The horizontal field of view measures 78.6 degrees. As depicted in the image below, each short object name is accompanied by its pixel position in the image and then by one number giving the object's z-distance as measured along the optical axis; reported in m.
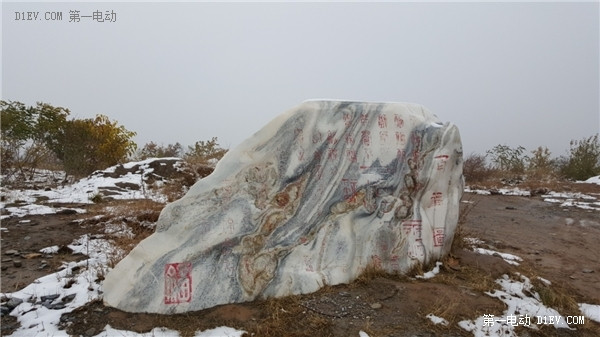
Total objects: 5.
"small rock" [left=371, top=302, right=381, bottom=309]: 2.95
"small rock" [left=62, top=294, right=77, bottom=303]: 3.19
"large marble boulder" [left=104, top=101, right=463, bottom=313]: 3.11
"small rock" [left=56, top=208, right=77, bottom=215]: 6.42
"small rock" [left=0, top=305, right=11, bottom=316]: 3.02
